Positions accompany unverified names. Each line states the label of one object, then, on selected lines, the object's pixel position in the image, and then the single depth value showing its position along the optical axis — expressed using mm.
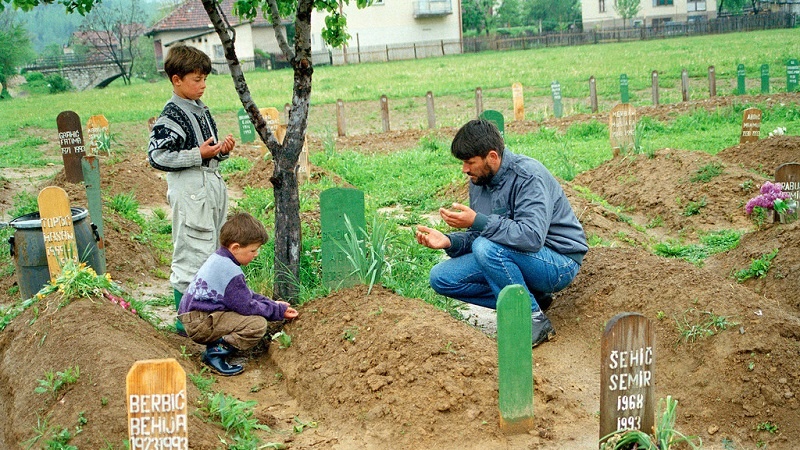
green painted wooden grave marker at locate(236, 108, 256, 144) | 15669
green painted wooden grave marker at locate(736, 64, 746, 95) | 21266
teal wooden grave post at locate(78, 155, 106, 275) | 7375
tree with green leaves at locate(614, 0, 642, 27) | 64312
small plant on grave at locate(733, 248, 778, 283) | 6859
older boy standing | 5617
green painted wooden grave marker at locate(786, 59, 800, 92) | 20719
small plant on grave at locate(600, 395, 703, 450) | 3490
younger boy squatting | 5352
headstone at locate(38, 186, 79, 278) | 5988
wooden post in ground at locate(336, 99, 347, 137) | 19266
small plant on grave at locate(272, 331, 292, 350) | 5559
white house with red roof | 59938
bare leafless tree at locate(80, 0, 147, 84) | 56081
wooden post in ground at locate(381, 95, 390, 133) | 19258
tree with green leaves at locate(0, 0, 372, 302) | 6027
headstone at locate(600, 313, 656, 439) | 3424
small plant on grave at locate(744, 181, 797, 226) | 7328
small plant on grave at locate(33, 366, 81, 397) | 4434
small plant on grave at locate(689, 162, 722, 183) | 10234
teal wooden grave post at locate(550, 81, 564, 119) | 20156
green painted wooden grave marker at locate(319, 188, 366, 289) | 5809
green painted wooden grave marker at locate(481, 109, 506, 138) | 11242
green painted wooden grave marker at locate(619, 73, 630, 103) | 20938
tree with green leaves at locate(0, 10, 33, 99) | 50531
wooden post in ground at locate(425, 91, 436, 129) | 19484
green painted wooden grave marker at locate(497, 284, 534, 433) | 4078
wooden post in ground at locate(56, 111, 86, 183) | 9987
